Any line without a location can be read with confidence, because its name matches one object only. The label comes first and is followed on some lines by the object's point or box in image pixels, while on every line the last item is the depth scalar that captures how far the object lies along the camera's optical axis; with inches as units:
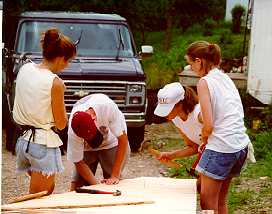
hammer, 193.3
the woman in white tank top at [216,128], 206.5
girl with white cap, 214.3
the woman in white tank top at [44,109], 195.2
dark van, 452.4
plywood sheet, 171.8
